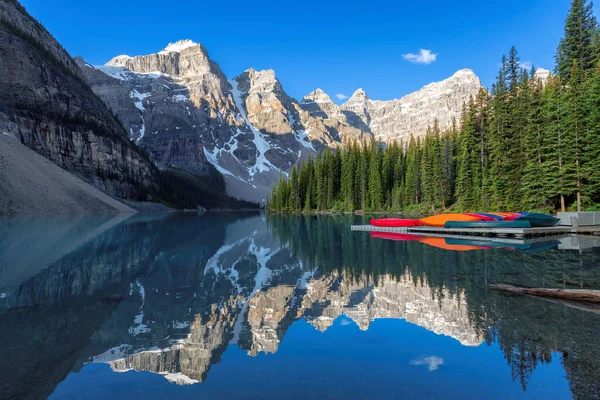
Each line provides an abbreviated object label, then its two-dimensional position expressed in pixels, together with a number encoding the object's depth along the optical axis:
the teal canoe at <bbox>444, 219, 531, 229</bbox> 24.89
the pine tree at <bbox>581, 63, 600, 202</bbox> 31.88
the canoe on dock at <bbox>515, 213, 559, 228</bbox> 25.41
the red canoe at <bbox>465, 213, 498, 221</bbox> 25.76
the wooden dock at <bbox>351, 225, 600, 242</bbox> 24.24
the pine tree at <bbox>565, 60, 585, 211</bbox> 32.84
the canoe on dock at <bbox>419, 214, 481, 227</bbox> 25.95
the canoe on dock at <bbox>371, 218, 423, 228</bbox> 30.36
